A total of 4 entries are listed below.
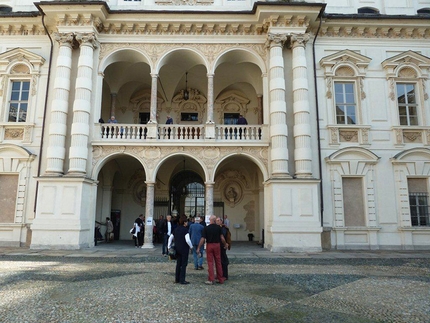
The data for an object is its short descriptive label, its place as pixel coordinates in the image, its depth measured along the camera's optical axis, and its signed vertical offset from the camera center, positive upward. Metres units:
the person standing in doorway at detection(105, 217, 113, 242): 18.70 -0.63
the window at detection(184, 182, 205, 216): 22.09 +1.30
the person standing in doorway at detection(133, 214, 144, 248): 16.33 -0.77
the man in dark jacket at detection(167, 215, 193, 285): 7.99 -0.77
